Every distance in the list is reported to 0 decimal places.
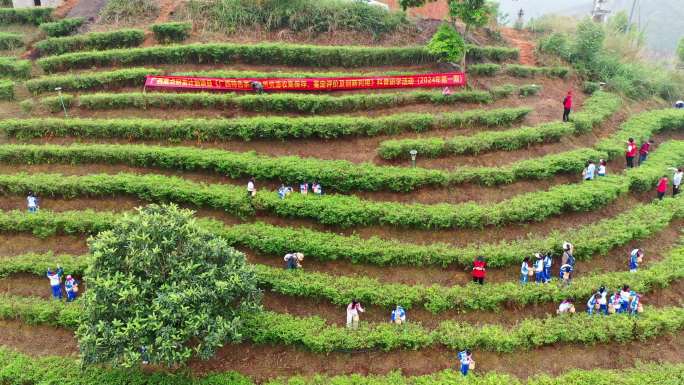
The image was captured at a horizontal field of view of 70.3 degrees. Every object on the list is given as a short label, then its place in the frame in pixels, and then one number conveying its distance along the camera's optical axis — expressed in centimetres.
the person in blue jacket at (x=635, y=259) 1509
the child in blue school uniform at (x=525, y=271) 1430
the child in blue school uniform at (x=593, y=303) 1366
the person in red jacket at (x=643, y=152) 1967
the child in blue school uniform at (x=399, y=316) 1329
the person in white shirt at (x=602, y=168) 1811
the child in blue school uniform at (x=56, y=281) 1403
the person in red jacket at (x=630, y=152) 1905
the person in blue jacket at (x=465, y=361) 1207
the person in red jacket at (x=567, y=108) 2011
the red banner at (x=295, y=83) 2142
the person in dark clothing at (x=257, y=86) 2109
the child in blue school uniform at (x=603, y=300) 1361
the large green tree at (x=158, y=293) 1066
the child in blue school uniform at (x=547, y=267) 1446
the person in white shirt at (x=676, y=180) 1814
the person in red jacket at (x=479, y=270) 1423
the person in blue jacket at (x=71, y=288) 1403
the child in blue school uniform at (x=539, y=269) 1430
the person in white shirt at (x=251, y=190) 1608
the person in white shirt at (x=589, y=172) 1778
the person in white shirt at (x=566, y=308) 1366
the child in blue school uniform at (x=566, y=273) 1428
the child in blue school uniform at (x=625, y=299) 1368
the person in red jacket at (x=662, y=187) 1772
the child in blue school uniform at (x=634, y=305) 1366
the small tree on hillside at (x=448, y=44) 2134
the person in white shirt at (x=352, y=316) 1326
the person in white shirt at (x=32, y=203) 1656
